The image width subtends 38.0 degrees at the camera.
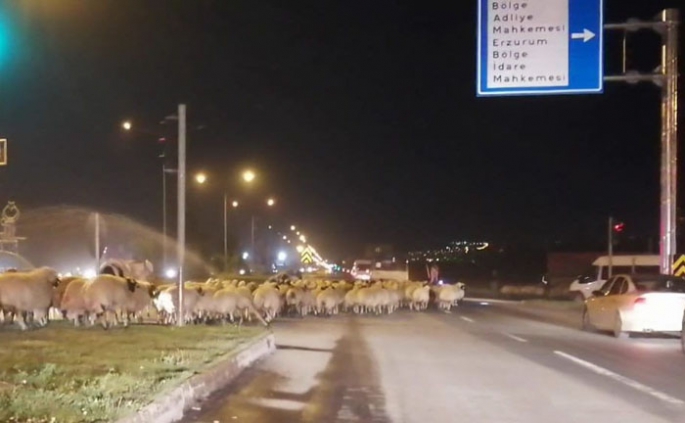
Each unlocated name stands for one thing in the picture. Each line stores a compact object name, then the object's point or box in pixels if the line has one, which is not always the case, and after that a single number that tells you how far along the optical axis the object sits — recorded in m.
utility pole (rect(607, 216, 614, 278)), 46.21
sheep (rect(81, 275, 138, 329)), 25.28
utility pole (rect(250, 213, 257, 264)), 70.50
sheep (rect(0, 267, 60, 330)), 23.77
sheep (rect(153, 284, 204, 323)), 29.59
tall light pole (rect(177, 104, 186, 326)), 25.59
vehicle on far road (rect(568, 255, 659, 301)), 49.44
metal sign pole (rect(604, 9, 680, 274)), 26.84
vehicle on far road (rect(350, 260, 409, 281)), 70.75
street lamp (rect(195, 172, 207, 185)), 42.94
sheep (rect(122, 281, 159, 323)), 26.56
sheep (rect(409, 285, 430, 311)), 44.09
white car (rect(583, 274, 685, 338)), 24.30
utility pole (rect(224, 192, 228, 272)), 52.76
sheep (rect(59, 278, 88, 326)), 25.45
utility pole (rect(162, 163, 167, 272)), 49.84
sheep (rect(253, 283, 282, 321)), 33.34
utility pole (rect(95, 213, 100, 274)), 33.98
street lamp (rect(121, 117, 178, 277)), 26.10
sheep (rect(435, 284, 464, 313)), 44.59
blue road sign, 24.19
